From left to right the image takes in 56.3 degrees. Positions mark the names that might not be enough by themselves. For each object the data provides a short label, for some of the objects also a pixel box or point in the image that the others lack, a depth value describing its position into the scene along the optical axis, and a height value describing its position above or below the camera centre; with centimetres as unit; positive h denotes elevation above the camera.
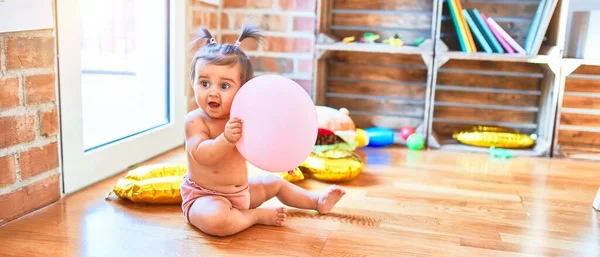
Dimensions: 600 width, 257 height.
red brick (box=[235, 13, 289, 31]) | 267 +5
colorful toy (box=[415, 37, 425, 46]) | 250 -2
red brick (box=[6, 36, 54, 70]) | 137 -8
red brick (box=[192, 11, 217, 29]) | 240 +4
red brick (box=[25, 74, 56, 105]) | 144 -17
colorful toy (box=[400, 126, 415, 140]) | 257 -43
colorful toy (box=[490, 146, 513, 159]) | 234 -47
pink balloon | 121 -20
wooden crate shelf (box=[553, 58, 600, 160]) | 248 -30
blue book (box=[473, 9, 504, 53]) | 236 +3
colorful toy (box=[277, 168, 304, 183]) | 183 -46
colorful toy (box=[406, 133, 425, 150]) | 244 -45
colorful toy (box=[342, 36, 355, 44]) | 252 -3
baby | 131 -29
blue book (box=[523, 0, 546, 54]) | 238 +6
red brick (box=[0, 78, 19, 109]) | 136 -17
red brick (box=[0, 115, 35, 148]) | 137 -27
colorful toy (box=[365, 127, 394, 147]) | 248 -45
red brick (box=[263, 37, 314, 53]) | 266 -6
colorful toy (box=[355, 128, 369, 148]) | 235 -43
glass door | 161 -25
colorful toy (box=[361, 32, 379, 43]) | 253 -1
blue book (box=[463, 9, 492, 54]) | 236 +2
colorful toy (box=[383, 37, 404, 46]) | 246 -3
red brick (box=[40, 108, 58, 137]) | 150 -27
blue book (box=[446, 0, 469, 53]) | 238 +6
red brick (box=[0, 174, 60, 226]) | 140 -46
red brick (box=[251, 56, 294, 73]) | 270 -16
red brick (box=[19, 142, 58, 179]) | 145 -36
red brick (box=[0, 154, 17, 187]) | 138 -37
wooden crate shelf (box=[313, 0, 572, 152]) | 246 -18
